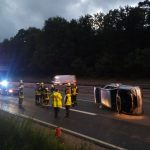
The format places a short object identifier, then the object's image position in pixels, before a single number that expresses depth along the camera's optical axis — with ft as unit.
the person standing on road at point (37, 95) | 35.38
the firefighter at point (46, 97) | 34.61
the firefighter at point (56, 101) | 27.22
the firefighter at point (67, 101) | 27.24
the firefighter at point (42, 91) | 34.78
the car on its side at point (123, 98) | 27.20
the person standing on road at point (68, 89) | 27.86
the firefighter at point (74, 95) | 33.82
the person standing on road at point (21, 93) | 36.91
